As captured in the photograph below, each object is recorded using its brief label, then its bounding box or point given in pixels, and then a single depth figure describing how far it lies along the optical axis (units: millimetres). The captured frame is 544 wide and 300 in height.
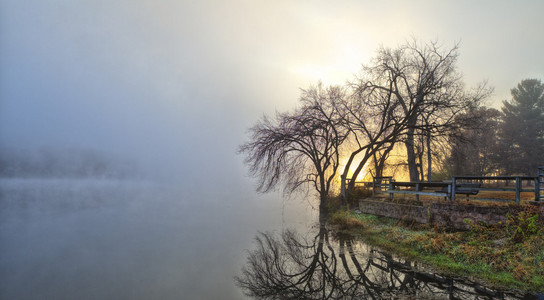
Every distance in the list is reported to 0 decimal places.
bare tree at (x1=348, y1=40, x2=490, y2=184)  19016
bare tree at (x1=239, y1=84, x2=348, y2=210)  21109
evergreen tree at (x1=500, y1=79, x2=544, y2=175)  40281
